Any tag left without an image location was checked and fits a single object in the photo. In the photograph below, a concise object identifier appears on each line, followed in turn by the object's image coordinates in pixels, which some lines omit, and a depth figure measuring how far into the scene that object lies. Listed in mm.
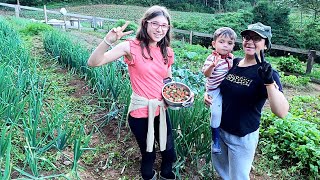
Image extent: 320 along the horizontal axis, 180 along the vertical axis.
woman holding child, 1188
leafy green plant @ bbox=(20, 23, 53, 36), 5388
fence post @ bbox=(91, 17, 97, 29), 12851
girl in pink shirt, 1386
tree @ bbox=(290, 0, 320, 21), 13223
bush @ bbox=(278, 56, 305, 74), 7281
